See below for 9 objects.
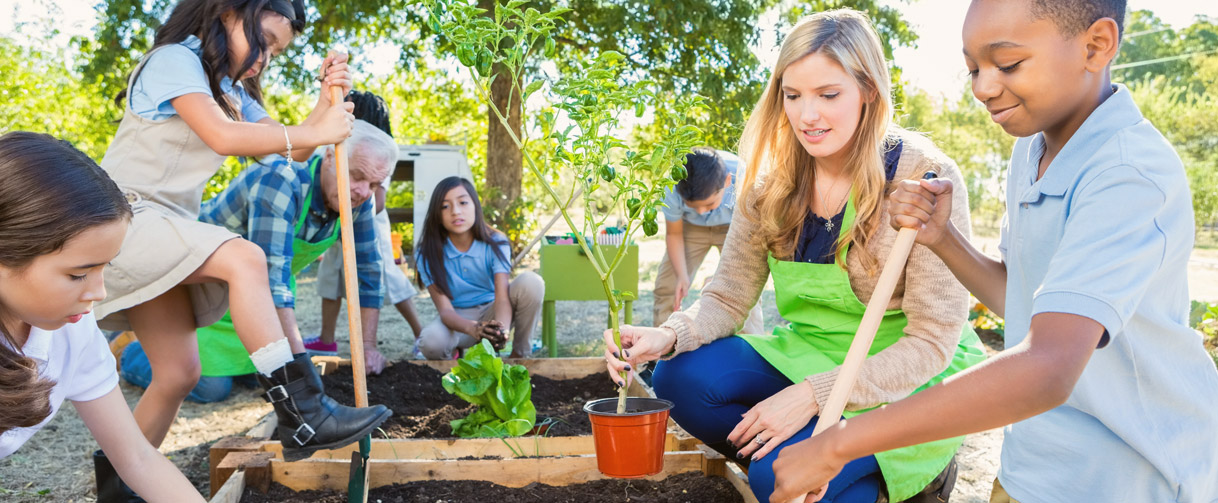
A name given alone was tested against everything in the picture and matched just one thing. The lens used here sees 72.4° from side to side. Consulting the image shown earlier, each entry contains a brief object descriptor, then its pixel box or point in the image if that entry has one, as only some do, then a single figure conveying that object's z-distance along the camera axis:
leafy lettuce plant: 2.38
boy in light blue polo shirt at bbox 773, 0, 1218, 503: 0.99
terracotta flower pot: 1.65
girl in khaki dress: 1.83
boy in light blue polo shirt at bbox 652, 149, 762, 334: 3.89
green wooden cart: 4.29
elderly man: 3.26
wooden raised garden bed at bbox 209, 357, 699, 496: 2.02
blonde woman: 1.71
